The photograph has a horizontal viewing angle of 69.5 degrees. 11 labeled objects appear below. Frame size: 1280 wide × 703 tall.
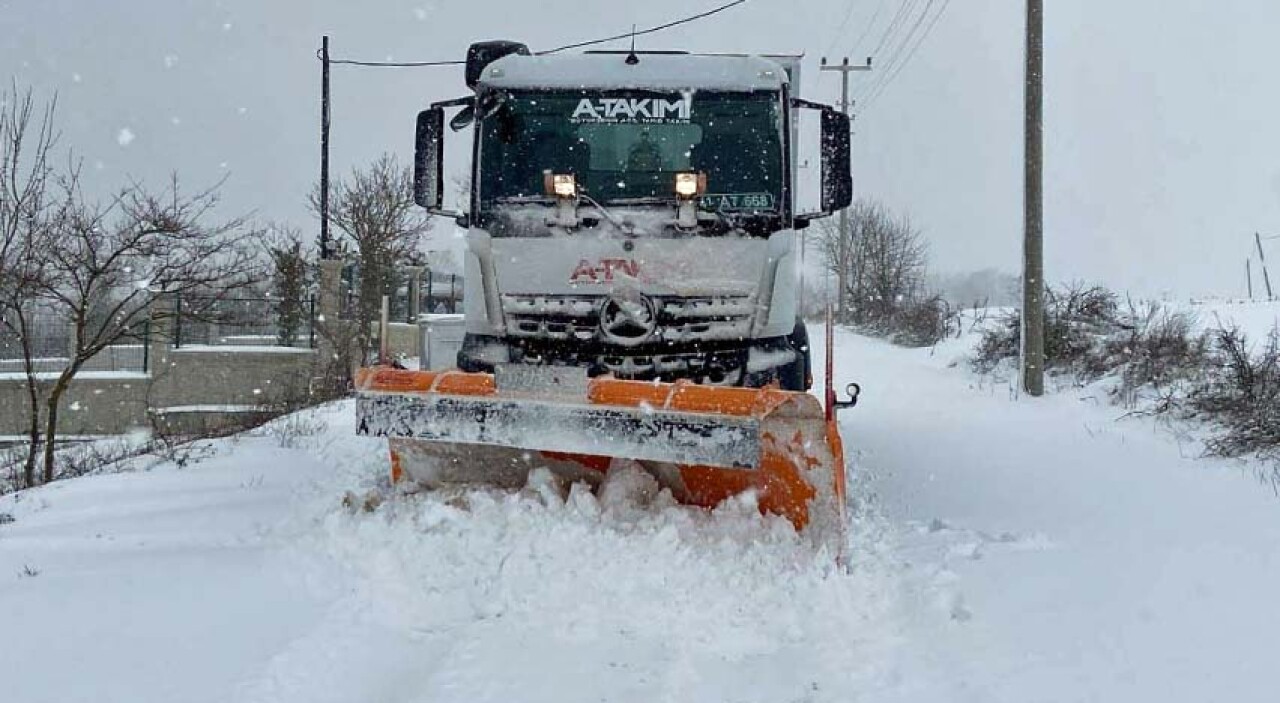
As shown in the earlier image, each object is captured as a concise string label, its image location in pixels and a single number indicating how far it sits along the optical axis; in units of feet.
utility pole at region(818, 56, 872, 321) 109.40
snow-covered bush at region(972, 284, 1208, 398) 31.76
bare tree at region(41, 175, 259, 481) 32.24
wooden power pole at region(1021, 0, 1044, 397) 36.19
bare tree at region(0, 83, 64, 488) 30.01
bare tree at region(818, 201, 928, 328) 106.85
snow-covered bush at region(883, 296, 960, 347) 71.97
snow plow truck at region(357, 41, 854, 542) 13.48
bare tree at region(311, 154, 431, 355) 73.87
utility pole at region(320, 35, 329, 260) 76.48
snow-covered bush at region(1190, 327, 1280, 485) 20.86
